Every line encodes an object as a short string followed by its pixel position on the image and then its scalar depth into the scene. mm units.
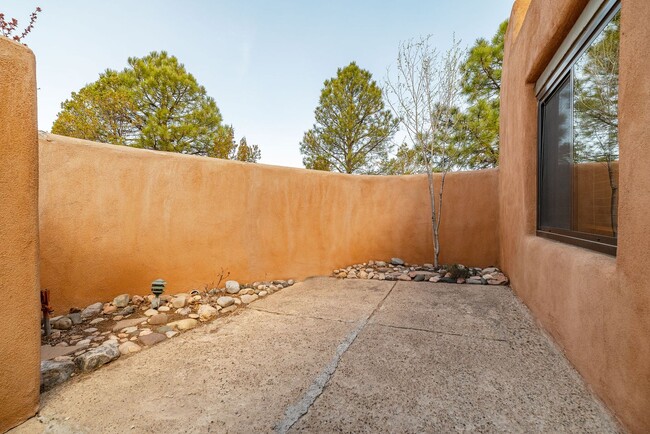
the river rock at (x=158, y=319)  2205
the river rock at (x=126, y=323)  2109
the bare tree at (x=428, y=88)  4500
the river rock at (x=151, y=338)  1906
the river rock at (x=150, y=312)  2354
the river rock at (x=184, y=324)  2148
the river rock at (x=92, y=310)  2232
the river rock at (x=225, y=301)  2672
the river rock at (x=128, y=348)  1780
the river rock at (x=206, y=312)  2381
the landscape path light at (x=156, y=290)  2465
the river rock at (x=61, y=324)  2068
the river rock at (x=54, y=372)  1403
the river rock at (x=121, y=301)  2420
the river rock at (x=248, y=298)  2865
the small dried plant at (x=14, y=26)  4285
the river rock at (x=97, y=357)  1572
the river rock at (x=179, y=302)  2555
